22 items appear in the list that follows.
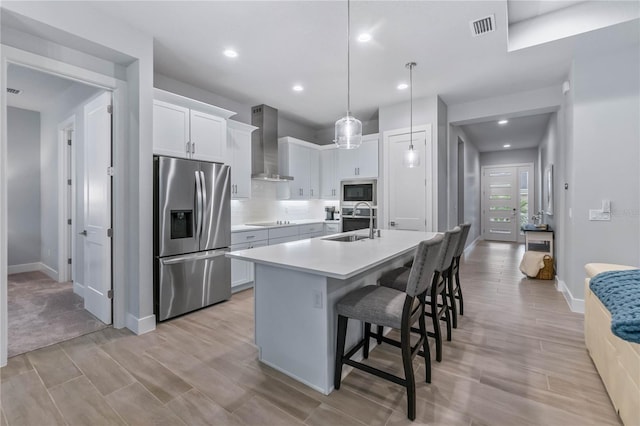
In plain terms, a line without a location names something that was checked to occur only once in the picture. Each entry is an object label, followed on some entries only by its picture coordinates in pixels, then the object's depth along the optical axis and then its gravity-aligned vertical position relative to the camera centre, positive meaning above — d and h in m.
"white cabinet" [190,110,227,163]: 3.50 +0.91
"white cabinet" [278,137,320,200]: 5.45 +0.82
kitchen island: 1.91 -0.63
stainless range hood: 4.92 +1.13
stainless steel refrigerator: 3.04 -0.27
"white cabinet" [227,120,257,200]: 4.27 +0.81
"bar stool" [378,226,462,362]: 2.21 -0.59
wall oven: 5.34 -0.17
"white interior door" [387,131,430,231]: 4.76 +0.38
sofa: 1.49 -0.90
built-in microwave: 5.41 +0.36
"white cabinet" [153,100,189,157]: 3.11 +0.89
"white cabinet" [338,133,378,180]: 5.39 +0.94
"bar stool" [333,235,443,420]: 1.70 -0.63
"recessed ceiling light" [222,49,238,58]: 3.23 +1.75
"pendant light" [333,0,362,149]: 2.76 +0.74
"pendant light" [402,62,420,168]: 3.70 +0.66
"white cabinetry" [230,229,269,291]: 4.01 -0.52
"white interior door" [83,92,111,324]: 2.96 +0.03
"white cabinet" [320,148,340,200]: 6.00 +0.74
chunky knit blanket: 1.20 -0.44
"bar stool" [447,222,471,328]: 2.83 -0.64
